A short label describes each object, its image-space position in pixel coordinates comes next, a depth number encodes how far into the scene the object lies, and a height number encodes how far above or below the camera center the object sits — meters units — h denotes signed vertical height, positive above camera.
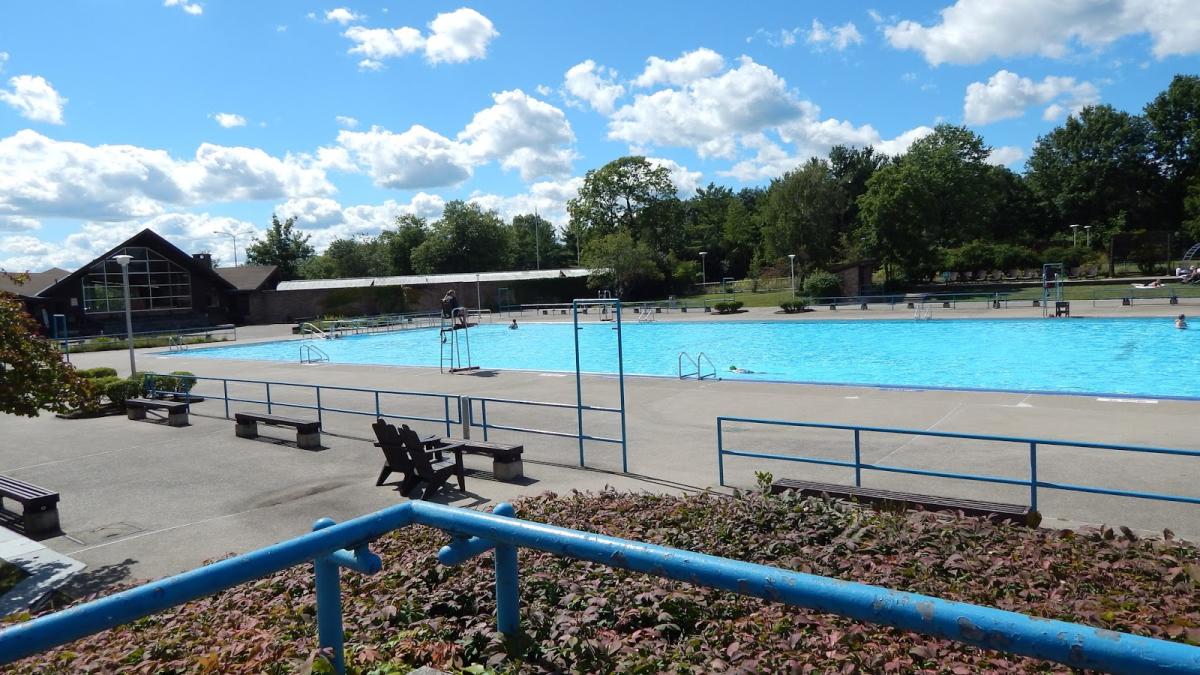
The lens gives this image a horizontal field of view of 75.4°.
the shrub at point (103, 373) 24.47 -1.83
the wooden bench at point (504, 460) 11.76 -2.50
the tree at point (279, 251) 103.00 +7.52
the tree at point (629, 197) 86.56 +10.31
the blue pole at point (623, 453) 11.58 -2.49
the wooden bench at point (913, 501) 7.76 -2.44
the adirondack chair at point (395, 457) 11.21 -2.29
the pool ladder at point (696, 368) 22.05 -2.94
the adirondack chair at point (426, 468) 10.98 -2.45
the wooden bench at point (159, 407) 18.05 -2.35
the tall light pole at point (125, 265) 25.64 +1.62
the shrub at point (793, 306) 46.20 -1.56
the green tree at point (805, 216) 67.50 +5.50
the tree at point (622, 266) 66.06 +1.97
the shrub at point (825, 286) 52.94 -0.49
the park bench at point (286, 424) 14.59 -2.35
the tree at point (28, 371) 8.90 -0.62
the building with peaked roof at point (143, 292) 54.88 +1.61
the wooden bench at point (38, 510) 10.05 -2.49
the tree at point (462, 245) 90.80 +6.14
